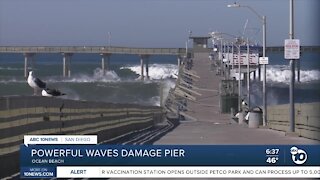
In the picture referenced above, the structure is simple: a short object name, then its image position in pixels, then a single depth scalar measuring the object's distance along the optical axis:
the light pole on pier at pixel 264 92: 37.91
